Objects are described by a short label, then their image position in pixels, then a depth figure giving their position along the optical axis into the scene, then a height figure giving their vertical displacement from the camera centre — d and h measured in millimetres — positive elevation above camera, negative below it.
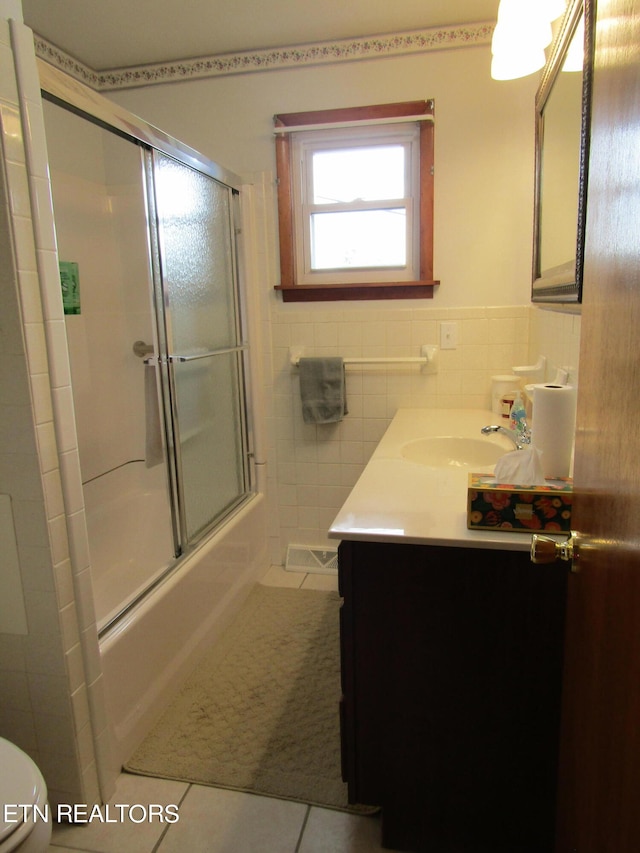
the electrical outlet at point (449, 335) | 2498 -102
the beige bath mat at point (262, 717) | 1562 -1225
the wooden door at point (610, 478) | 584 -202
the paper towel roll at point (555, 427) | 1360 -279
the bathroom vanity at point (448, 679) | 1172 -769
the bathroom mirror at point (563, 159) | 1178 +368
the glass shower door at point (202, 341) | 1991 -84
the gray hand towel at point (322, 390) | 2557 -330
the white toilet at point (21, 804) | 981 -847
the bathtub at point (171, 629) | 1593 -1002
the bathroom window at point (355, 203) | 2410 +475
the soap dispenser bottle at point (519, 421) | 1731 -354
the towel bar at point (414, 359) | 2494 -197
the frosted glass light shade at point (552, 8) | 1392 +723
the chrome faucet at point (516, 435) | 1680 -379
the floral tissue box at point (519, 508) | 1180 -405
